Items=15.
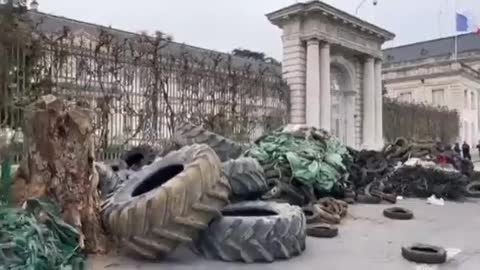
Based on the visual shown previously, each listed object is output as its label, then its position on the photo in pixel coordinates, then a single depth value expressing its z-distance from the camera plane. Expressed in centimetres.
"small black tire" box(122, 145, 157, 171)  839
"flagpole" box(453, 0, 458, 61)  4254
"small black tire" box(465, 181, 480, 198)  951
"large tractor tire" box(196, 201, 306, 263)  435
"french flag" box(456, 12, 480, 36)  3627
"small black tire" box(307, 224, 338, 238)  542
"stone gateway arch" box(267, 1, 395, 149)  1723
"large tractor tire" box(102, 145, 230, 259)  422
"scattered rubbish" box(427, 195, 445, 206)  861
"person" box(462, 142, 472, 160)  1989
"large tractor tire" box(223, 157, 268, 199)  534
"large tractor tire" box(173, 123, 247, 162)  700
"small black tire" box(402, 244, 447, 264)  434
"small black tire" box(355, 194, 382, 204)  828
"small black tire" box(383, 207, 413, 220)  693
